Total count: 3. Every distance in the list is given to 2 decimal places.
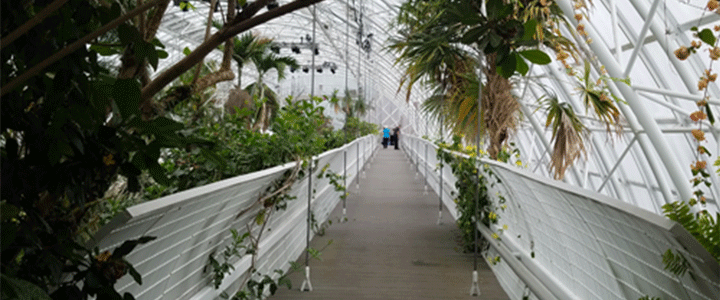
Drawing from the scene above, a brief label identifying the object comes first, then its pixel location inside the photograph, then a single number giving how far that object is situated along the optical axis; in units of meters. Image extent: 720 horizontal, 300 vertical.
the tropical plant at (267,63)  13.71
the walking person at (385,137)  42.55
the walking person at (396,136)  37.72
